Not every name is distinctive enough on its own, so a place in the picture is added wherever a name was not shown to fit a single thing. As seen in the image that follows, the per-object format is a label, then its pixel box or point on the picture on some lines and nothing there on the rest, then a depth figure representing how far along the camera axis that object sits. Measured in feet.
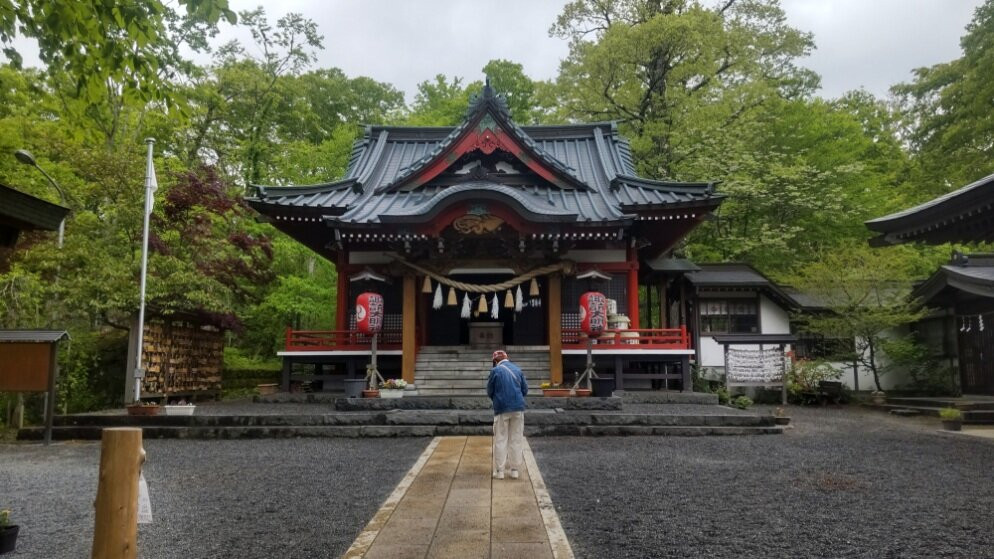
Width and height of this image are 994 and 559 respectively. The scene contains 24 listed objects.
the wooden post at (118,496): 8.89
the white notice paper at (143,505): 9.63
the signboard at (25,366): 31.81
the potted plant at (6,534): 13.99
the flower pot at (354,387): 40.16
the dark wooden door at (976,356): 50.52
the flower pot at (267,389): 45.98
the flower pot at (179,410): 35.14
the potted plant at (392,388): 40.04
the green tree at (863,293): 52.95
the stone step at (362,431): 33.19
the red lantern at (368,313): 41.42
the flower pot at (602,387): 39.22
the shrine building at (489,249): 43.11
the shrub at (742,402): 43.62
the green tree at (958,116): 62.34
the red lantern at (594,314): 40.83
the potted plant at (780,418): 35.47
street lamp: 37.63
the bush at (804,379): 54.29
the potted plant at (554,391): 39.17
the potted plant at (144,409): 35.06
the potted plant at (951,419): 37.55
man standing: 21.27
